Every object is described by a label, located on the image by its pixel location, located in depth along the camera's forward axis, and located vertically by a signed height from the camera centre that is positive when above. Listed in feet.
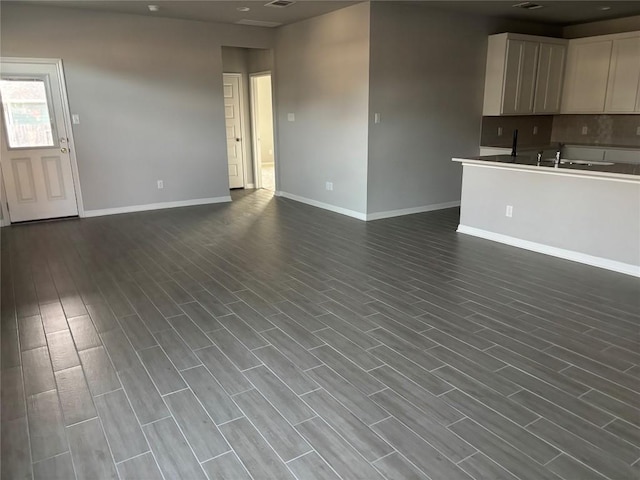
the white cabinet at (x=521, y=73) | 21.40 +2.40
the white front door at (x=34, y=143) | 18.97 -0.60
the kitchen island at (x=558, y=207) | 13.47 -2.75
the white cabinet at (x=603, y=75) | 21.08 +2.26
